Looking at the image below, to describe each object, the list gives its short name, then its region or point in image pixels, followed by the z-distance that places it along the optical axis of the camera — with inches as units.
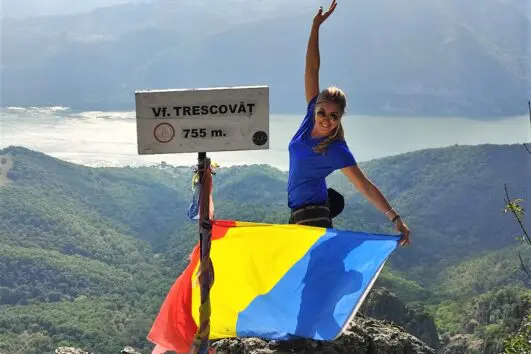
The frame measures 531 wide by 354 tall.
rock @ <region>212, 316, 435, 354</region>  236.5
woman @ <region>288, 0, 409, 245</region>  217.0
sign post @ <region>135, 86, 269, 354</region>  198.1
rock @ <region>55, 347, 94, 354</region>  287.4
